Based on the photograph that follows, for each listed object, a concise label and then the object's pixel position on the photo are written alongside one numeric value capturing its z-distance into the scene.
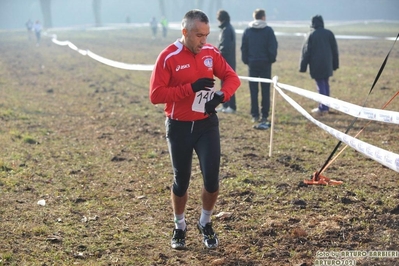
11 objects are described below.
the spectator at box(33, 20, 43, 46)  39.81
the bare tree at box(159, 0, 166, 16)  81.64
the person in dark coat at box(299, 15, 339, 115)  11.30
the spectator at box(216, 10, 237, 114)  11.63
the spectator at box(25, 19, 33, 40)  44.59
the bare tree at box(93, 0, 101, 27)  80.69
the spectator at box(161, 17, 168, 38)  45.30
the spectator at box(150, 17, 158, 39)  44.89
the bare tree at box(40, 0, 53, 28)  78.88
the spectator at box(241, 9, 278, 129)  10.70
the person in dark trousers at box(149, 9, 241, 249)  4.72
